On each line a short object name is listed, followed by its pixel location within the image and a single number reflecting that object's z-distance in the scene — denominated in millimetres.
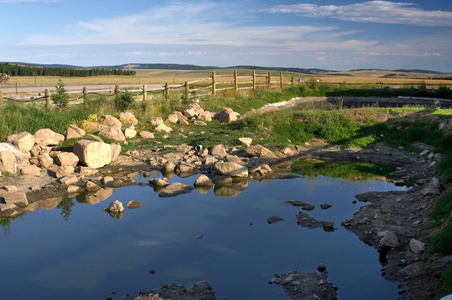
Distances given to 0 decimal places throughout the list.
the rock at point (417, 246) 7059
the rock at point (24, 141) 12578
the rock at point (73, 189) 11073
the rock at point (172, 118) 18434
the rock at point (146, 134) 15977
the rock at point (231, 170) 12492
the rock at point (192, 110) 19484
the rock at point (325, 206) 9928
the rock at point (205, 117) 19241
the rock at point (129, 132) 15577
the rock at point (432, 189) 9430
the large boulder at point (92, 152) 12672
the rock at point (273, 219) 9124
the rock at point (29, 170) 11766
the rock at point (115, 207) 9852
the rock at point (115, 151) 13688
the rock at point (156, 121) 17156
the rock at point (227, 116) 19172
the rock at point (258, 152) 14547
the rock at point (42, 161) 12258
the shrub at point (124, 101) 19562
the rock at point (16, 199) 10109
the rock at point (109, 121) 16141
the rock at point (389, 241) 7660
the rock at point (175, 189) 11103
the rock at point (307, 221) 8797
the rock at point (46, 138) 13266
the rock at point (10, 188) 10594
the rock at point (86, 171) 12367
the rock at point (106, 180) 11755
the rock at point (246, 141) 15203
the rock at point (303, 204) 9872
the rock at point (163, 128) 16922
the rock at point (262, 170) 12844
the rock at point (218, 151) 14340
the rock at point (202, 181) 11781
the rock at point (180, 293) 6016
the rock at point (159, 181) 11812
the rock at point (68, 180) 11508
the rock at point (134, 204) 10172
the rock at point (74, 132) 14078
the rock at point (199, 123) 18508
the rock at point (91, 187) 11297
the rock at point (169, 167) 13234
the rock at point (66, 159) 12414
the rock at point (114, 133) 14805
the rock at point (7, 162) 11430
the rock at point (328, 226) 8617
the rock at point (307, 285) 6137
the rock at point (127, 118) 16859
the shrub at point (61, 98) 17719
